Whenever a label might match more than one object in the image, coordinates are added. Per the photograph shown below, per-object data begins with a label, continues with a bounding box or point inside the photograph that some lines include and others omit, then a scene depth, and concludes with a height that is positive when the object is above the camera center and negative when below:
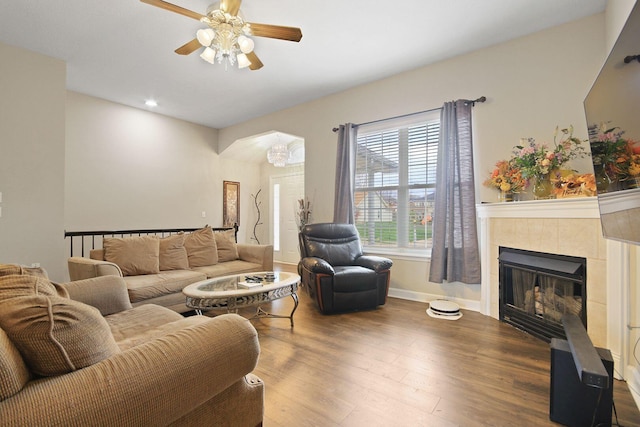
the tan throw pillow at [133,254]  3.00 -0.35
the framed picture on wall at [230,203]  6.20 +0.36
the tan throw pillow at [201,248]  3.63 -0.36
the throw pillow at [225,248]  3.98 -0.39
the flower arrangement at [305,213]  4.73 +0.10
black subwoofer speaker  1.40 -0.88
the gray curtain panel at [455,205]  3.22 +0.14
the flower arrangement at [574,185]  2.34 +0.26
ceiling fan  2.20 +1.50
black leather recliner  3.08 -0.57
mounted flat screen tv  0.97 +0.33
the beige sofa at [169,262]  2.70 -0.46
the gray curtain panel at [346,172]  4.17 +0.67
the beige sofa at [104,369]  0.75 -0.44
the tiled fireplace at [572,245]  1.94 -0.24
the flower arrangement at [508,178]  2.82 +0.39
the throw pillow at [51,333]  0.82 -0.33
